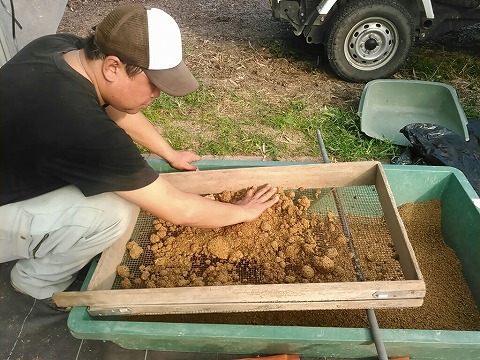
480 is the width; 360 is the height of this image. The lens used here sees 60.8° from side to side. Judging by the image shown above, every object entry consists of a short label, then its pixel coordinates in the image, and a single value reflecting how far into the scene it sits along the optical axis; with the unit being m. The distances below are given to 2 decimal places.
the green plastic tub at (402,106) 3.02
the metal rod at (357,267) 1.30
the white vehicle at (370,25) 3.23
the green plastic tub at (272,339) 1.39
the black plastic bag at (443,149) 2.33
